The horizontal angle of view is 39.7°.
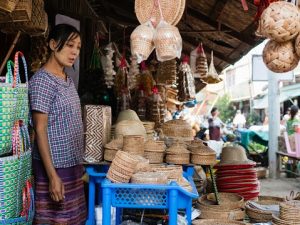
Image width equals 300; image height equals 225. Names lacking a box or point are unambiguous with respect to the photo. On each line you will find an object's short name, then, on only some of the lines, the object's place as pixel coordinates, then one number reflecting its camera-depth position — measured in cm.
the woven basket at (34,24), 289
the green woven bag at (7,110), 221
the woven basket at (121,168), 231
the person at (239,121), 1961
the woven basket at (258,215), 333
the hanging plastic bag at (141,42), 237
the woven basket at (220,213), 337
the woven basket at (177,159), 293
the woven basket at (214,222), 293
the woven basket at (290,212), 270
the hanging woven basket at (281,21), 220
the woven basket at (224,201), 349
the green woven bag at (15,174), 223
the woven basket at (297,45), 228
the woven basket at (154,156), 296
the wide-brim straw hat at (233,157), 473
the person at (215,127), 1352
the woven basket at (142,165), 243
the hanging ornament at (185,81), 670
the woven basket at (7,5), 243
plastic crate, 223
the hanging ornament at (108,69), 539
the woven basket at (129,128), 329
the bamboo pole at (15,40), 311
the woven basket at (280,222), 270
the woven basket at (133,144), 281
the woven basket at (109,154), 289
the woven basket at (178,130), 430
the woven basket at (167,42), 234
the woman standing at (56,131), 249
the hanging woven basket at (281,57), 237
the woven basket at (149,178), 226
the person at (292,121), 885
